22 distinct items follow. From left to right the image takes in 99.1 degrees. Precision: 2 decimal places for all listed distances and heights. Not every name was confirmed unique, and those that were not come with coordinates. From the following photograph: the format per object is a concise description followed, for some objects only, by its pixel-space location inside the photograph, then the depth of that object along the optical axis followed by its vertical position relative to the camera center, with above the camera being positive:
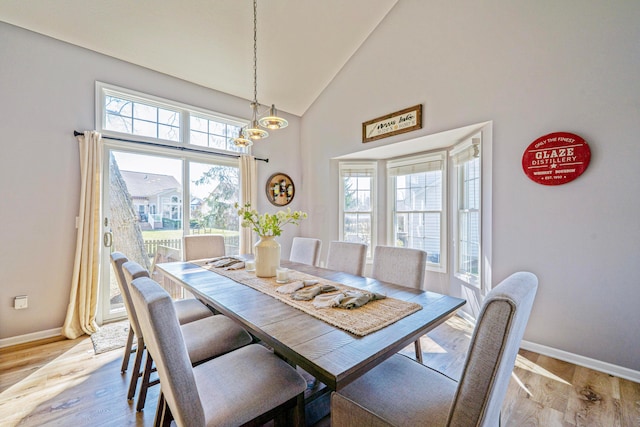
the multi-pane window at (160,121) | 3.11 +1.18
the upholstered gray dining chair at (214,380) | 0.94 -0.76
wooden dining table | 0.98 -0.52
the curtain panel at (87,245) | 2.80 -0.34
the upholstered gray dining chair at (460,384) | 0.76 -0.62
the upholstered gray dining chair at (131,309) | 1.74 -0.79
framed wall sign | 3.19 +1.12
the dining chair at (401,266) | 2.05 -0.42
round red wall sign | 2.19 +0.46
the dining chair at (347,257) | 2.46 -0.42
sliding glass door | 3.12 +0.11
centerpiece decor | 2.10 -0.25
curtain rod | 2.86 +0.83
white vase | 2.11 -0.34
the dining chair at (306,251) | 2.89 -0.42
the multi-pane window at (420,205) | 3.63 +0.11
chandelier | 2.08 +0.70
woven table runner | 1.24 -0.51
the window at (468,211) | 2.98 +0.02
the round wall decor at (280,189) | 4.41 +0.39
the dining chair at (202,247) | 2.97 -0.39
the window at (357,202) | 4.28 +0.17
